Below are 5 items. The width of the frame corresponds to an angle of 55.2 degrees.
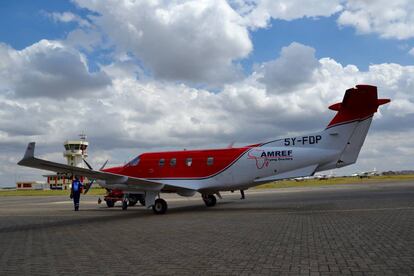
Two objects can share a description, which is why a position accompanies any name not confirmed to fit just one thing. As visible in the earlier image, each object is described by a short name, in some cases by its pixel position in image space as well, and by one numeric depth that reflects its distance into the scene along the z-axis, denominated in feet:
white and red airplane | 60.64
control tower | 350.84
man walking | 79.82
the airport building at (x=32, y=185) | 436.88
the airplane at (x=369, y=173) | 442.46
